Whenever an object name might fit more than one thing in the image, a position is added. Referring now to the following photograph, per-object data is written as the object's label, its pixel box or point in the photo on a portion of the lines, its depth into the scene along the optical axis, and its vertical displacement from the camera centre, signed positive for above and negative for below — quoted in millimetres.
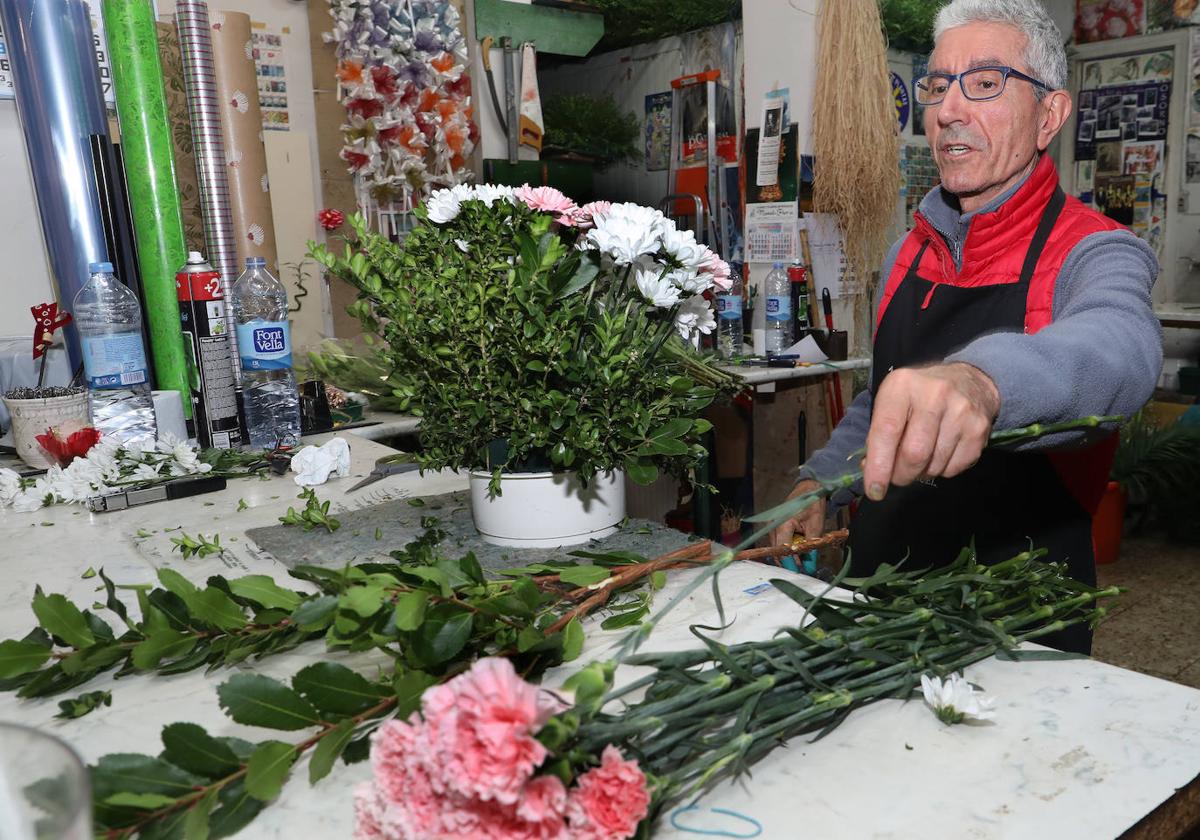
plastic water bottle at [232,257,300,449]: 1779 -302
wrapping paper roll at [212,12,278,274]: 2834 +227
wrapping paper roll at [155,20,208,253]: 2850 +232
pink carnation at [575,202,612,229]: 1164 -26
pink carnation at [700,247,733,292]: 1192 -110
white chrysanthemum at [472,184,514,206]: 1127 +3
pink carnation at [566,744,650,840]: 505 -338
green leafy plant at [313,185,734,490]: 1075 -172
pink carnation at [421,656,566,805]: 453 -268
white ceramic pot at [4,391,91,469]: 1764 -389
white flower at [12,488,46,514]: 1527 -472
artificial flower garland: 3334 +390
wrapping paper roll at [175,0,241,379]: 2477 +145
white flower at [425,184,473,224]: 1128 -8
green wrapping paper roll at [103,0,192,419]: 2049 +91
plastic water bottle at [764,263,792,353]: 3760 -561
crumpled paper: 1635 -466
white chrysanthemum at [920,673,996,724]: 728 -419
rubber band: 610 -428
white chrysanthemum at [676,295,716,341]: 1252 -177
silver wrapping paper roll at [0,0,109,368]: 2029 +223
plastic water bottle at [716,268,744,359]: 3686 -566
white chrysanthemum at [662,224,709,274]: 1135 -74
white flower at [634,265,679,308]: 1127 -121
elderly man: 1514 -167
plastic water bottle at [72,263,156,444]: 1755 -278
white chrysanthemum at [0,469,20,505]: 1557 -456
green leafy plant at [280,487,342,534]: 1322 -456
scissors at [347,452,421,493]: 1655 -486
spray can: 1779 -282
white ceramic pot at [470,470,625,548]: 1166 -406
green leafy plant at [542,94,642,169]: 5211 +369
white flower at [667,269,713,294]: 1149 -118
